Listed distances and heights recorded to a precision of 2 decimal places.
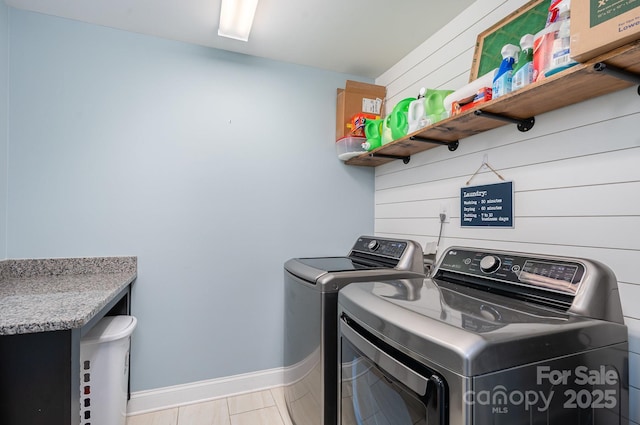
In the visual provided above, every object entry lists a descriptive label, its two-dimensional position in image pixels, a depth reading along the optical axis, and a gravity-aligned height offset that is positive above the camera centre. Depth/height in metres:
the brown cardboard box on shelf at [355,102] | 2.32 +0.85
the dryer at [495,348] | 0.70 -0.34
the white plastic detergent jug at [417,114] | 1.66 +0.55
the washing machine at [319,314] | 1.44 -0.52
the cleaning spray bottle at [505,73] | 1.18 +0.55
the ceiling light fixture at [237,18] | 1.58 +1.04
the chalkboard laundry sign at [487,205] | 1.42 +0.04
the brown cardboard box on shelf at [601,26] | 0.78 +0.51
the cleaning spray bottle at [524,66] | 1.10 +0.55
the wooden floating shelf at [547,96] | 0.88 +0.43
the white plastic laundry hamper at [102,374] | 1.41 -0.77
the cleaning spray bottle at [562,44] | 0.97 +0.55
